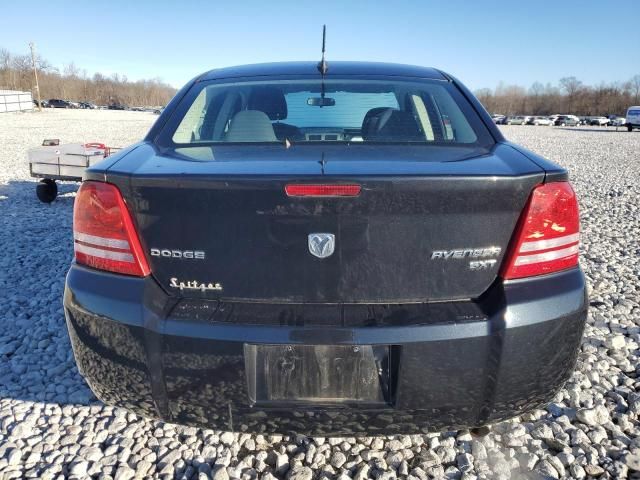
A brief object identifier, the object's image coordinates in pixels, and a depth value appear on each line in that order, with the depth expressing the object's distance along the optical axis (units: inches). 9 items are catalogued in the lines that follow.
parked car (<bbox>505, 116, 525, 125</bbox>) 2466.2
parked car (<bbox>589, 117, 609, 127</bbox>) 2265.0
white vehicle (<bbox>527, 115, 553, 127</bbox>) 2398.1
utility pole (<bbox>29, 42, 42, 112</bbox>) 2254.6
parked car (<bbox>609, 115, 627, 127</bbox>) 1998.6
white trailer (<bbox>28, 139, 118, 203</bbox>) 246.8
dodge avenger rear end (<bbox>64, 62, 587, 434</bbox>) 56.1
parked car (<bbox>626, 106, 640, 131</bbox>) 1519.9
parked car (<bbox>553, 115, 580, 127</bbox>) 2409.0
